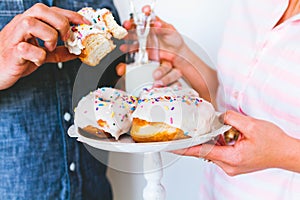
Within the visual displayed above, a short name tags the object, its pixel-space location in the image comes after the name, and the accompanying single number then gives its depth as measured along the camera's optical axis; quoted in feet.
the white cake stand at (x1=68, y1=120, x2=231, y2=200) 2.11
